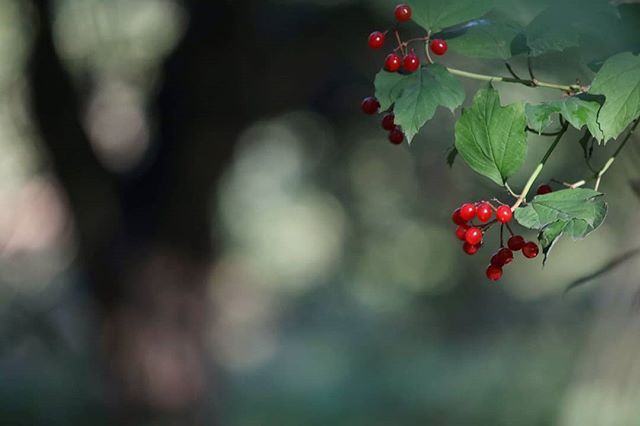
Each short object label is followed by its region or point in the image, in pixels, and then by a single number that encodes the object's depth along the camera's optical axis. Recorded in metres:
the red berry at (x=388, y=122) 2.22
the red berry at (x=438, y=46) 2.15
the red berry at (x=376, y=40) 2.19
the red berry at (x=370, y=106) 2.20
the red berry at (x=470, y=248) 2.14
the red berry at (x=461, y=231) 2.15
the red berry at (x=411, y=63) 2.14
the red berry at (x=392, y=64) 2.14
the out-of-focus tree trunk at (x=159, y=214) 5.66
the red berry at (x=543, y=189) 2.17
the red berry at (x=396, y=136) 2.22
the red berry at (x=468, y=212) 2.15
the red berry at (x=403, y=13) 2.17
